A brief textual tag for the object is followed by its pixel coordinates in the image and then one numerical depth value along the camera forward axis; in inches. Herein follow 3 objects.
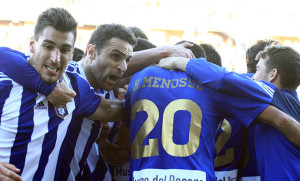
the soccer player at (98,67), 227.1
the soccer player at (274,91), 182.5
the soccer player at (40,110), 178.2
